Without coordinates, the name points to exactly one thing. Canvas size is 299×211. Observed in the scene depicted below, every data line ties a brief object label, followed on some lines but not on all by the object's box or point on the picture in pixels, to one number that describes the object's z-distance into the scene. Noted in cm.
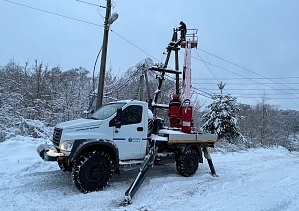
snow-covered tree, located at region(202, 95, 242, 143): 1406
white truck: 493
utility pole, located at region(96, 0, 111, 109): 857
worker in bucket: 904
